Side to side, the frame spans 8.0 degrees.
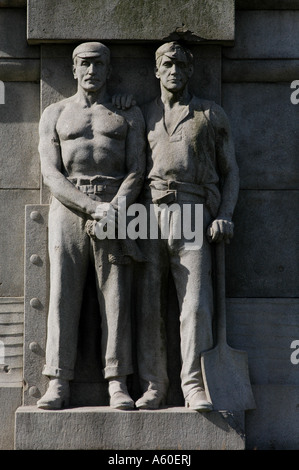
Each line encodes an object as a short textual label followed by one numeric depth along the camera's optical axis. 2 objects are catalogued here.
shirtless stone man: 17.62
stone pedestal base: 17.34
